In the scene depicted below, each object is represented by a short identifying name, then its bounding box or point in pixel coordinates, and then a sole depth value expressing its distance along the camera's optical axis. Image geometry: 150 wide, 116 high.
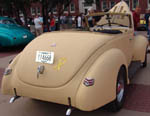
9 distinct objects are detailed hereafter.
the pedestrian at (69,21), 17.54
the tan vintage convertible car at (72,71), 2.30
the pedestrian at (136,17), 5.86
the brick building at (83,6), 30.00
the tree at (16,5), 10.69
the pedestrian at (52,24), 12.98
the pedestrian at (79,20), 12.98
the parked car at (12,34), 7.42
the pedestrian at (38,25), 11.06
